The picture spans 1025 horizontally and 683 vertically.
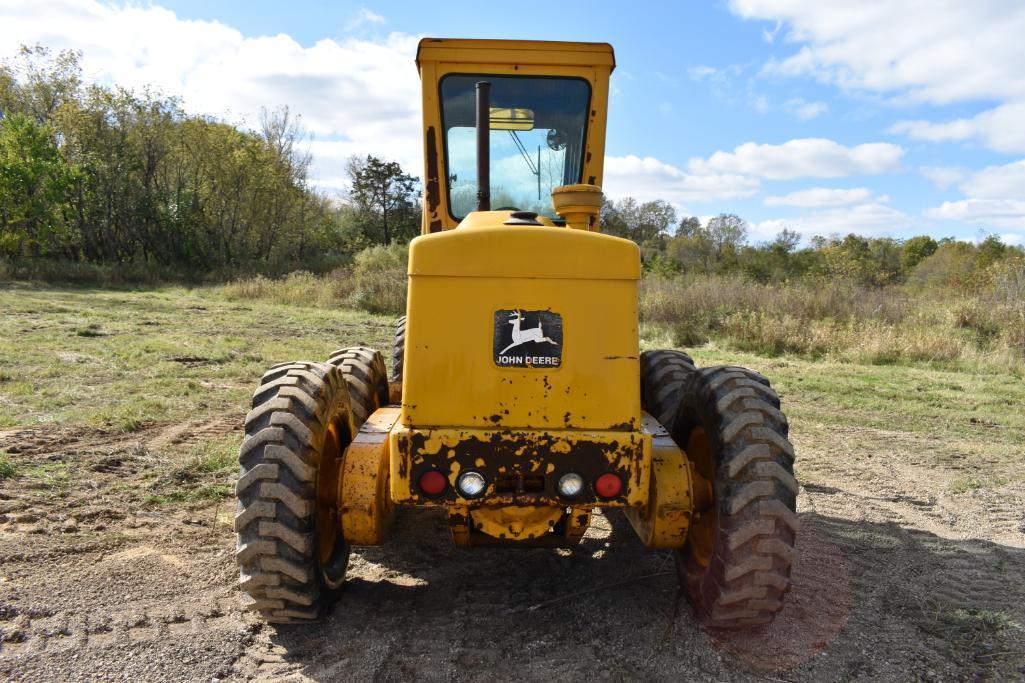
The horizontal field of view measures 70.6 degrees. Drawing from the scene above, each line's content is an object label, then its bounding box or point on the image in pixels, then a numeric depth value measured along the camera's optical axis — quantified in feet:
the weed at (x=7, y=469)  16.26
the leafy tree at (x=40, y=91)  101.76
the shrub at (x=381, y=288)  65.41
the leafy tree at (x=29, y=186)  89.81
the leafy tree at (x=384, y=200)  139.74
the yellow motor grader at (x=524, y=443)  9.64
